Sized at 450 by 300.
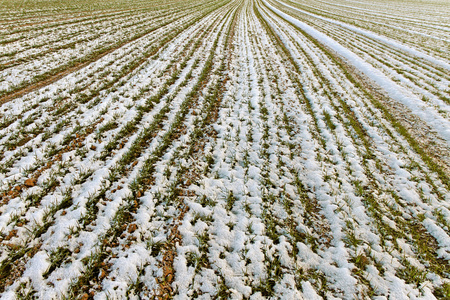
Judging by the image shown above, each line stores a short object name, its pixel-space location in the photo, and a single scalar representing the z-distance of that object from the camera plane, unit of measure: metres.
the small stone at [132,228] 3.66
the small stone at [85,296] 2.80
